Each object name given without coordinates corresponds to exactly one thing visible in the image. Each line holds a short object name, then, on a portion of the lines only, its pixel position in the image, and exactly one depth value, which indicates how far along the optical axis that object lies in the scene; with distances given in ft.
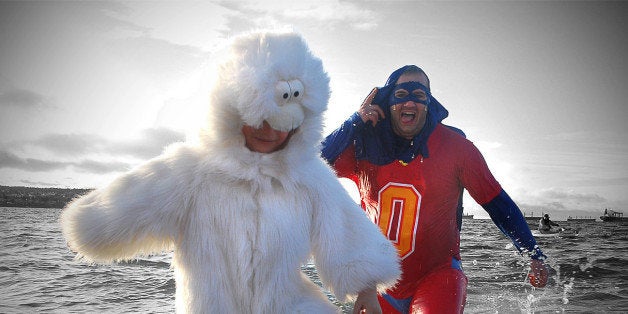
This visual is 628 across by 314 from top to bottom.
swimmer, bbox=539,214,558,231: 114.11
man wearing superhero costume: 11.18
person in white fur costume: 6.96
